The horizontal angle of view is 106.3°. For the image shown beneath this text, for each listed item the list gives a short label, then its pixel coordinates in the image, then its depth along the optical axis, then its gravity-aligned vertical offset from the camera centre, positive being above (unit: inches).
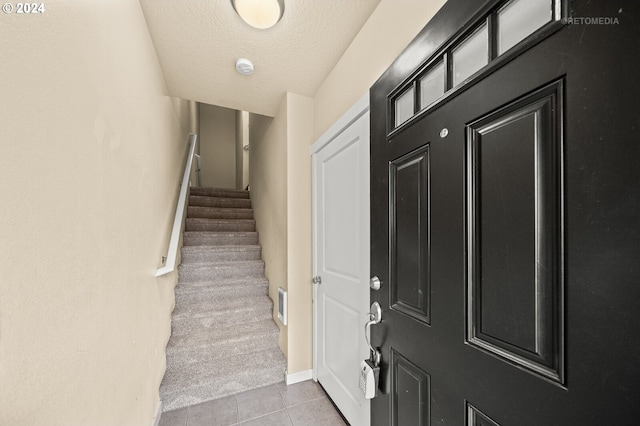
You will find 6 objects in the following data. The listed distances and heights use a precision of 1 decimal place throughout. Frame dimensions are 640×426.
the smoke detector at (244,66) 65.4 +41.3
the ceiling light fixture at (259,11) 48.8 +42.5
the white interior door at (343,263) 55.1 -13.2
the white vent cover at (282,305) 79.7 -31.3
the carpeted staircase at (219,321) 73.1 -39.3
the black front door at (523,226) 15.9 -1.1
